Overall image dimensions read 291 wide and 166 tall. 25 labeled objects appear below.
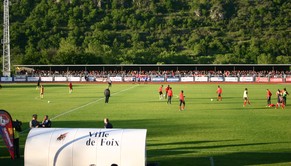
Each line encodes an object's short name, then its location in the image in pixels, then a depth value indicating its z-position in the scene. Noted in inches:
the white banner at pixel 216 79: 3006.9
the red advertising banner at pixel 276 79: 2945.6
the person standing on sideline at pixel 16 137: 612.4
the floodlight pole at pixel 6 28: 3137.3
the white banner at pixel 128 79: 3076.5
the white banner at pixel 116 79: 3085.6
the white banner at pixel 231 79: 2997.0
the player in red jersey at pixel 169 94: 1366.9
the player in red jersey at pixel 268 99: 1294.3
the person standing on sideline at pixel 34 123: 681.3
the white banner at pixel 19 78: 3068.4
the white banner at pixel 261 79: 2980.6
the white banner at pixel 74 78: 3105.3
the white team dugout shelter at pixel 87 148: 486.3
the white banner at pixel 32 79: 3074.6
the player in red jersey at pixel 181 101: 1193.4
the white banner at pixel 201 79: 3014.3
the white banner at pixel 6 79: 3063.5
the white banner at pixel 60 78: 3134.8
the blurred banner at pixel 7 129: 577.7
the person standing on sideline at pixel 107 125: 646.5
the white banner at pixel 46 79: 3115.2
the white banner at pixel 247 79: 2982.3
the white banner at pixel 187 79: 3029.5
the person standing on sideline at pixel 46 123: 682.8
